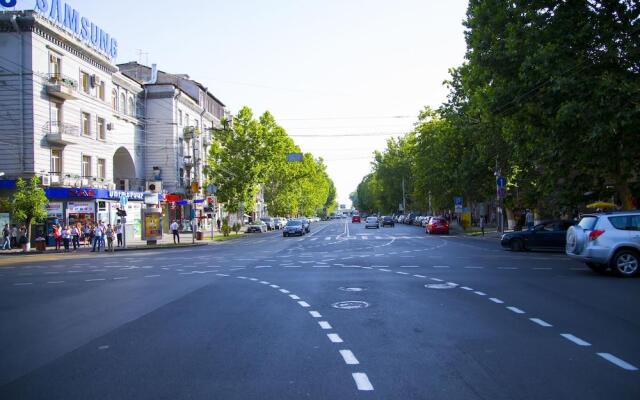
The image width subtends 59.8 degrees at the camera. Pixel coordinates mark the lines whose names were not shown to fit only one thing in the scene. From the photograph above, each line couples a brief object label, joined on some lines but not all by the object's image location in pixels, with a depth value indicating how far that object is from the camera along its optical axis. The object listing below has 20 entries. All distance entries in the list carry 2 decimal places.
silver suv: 14.59
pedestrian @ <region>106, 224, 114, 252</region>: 33.91
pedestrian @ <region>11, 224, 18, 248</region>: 35.75
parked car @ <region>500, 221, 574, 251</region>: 25.80
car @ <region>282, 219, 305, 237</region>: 49.31
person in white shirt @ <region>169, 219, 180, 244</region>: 39.41
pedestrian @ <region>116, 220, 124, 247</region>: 37.10
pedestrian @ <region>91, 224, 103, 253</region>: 33.84
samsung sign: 34.97
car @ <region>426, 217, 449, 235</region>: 50.61
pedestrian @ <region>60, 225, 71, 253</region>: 34.34
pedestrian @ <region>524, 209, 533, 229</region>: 41.64
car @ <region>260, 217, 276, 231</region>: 74.34
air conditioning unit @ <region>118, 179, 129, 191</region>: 50.28
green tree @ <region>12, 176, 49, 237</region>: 32.41
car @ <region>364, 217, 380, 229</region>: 70.81
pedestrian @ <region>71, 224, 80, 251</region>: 35.78
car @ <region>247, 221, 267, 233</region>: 64.88
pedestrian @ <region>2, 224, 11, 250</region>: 34.94
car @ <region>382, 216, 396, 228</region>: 78.69
